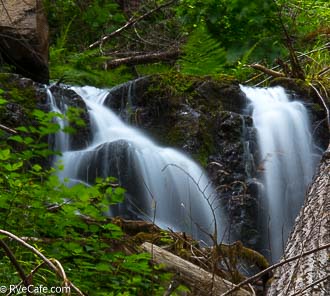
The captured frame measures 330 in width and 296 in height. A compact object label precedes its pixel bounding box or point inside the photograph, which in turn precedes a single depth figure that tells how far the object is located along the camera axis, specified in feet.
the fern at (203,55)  49.10
